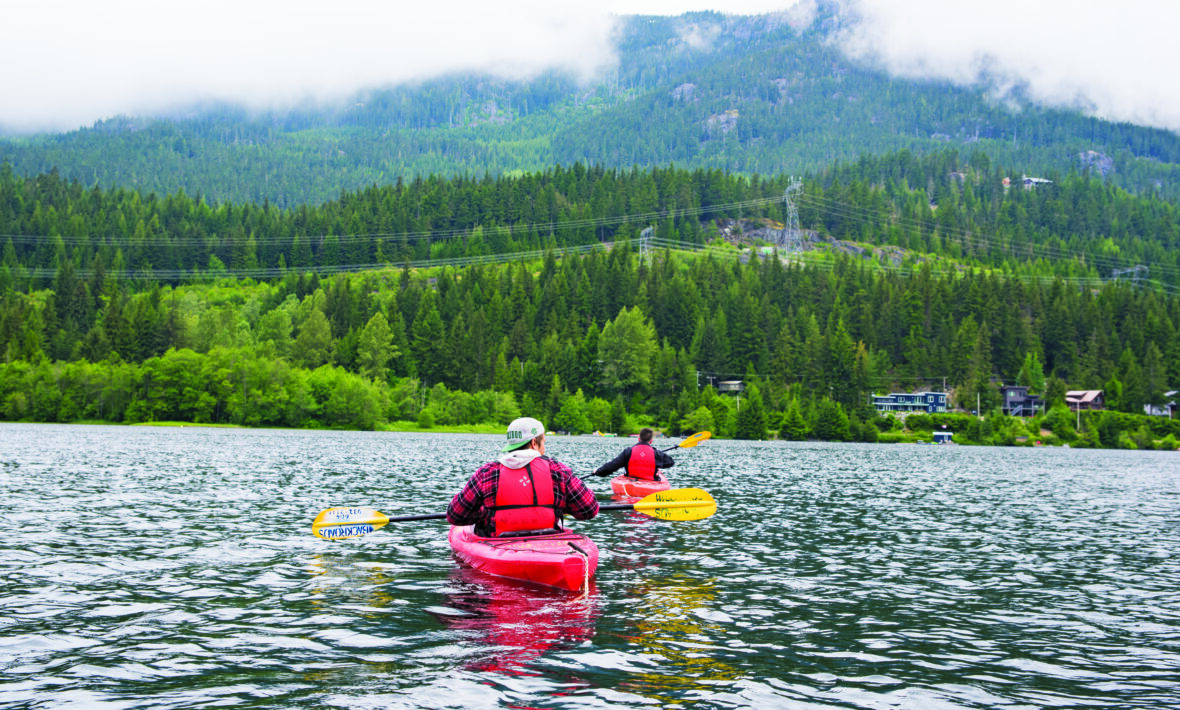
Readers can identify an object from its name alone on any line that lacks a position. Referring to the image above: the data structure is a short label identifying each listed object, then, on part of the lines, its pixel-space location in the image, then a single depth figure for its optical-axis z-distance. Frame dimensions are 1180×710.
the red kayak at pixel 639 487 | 32.12
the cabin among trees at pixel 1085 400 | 165.62
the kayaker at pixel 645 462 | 32.62
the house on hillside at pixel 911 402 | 169.75
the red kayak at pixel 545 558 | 16.62
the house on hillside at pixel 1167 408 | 166.00
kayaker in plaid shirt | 17.16
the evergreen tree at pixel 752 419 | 146.62
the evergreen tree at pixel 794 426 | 148.12
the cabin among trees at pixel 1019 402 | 177.84
